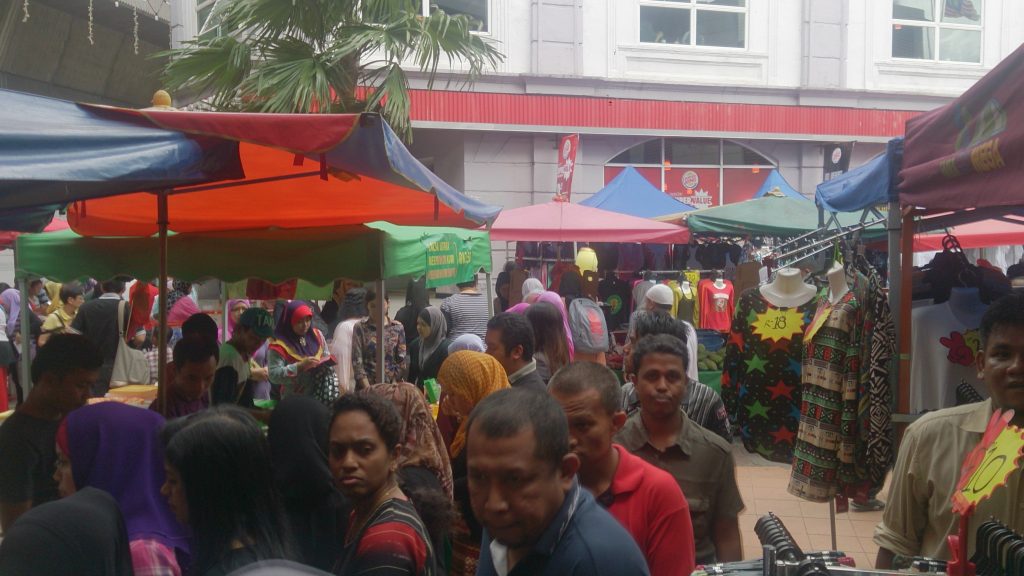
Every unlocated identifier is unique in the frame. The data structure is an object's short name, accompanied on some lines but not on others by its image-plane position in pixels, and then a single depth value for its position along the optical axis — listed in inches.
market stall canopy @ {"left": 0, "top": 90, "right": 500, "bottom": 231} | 115.5
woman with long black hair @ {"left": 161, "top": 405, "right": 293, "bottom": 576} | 95.4
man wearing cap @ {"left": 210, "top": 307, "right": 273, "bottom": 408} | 264.4
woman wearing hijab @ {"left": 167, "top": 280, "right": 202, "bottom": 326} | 388.8
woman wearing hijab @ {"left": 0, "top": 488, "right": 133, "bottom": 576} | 87.1
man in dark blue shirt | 72.3
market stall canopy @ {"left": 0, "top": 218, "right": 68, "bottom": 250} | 338.0
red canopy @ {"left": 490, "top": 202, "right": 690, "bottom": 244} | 431.8
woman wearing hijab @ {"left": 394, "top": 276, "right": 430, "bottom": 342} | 398.6
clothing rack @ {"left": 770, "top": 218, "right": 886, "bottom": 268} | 208.2
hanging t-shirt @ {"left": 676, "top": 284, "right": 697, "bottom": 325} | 466.0
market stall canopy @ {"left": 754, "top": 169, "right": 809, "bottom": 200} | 572.7
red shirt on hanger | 457.1
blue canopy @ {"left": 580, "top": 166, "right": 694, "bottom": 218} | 549.0
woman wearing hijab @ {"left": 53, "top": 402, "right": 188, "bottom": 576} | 115.3
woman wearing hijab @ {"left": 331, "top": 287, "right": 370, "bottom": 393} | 334.6
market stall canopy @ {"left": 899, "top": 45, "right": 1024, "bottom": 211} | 125.2
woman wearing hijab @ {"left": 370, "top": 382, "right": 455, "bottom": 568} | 128.5
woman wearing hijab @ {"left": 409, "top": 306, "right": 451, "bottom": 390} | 346.3
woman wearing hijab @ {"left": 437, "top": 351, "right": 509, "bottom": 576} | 147.3
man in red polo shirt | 97.6
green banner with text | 291.4
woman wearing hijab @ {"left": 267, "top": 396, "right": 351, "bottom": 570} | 130.8
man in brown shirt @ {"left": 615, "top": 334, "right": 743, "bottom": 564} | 122.4
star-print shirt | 244.1
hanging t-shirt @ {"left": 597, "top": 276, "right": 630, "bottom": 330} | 500.4
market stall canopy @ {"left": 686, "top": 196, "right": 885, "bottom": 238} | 432.5
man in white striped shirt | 360.5
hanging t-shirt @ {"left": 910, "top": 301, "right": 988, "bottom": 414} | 176.2
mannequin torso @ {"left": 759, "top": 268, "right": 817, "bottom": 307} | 246.2
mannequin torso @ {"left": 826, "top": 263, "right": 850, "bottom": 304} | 200.2
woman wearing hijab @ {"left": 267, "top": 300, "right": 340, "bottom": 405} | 307.4
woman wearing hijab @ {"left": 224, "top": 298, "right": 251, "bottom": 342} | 412.1
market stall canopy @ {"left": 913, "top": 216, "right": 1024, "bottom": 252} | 400.8
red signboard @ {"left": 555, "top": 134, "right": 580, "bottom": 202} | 594.2
